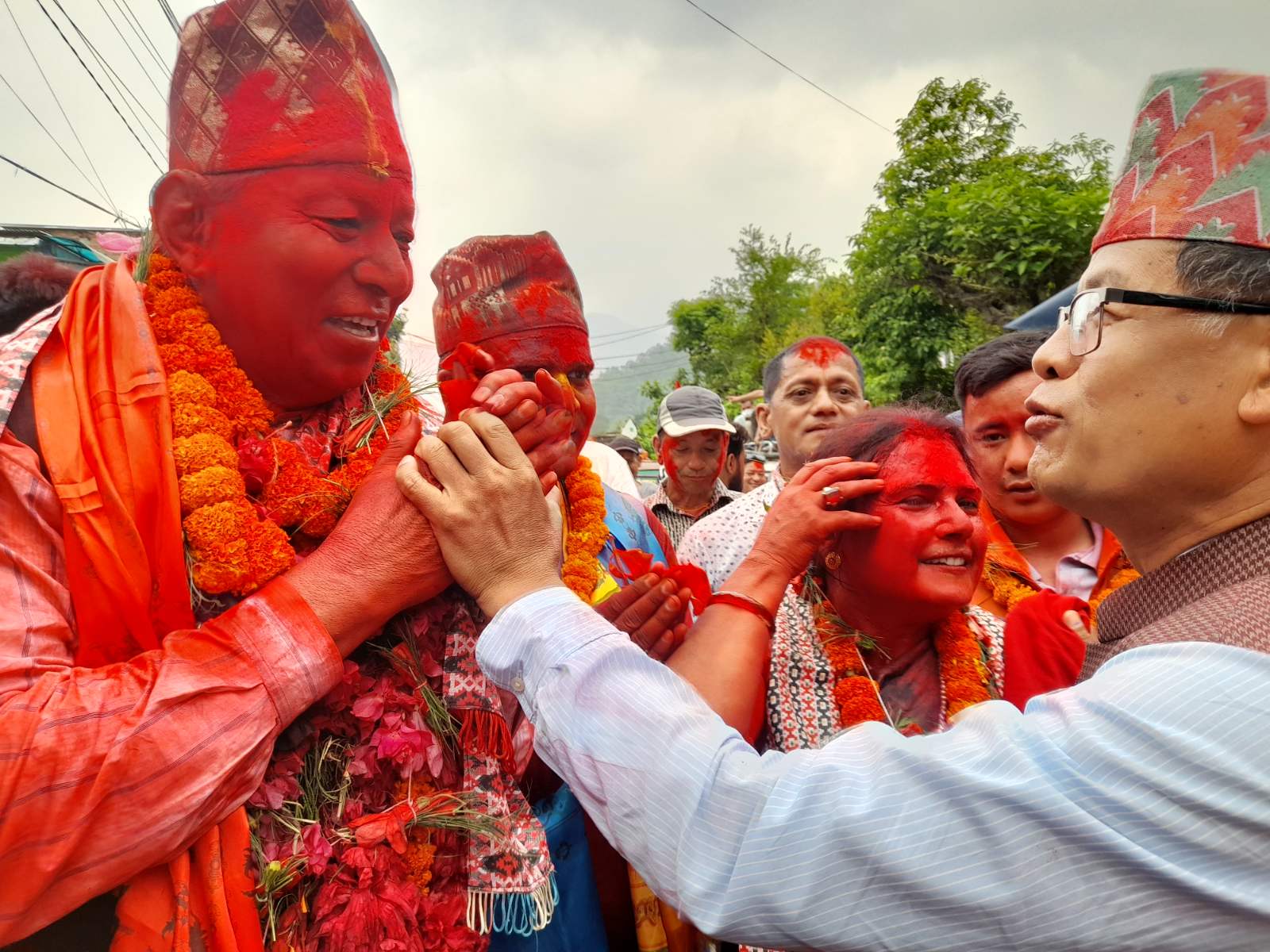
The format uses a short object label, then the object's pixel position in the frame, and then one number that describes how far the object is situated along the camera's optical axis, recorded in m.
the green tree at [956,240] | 9.43
